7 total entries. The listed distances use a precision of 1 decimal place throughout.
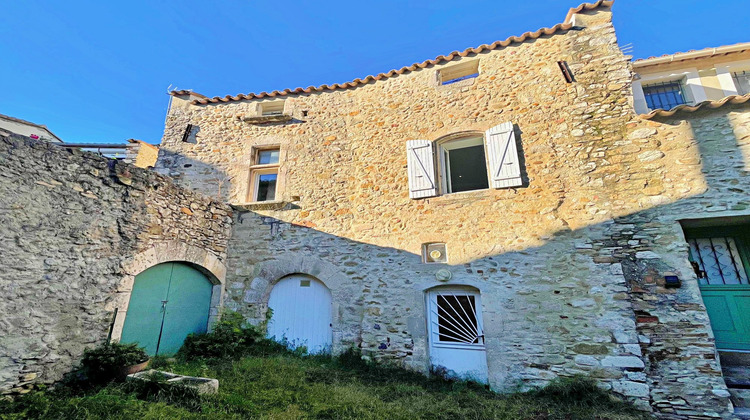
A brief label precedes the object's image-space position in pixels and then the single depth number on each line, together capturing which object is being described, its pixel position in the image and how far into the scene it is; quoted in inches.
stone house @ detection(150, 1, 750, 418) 167.9
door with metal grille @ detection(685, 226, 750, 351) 167.2
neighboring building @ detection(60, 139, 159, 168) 310.2
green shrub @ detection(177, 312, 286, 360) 205.0
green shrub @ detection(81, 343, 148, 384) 151.7
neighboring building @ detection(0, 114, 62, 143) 374.9
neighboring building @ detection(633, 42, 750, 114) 213.2
